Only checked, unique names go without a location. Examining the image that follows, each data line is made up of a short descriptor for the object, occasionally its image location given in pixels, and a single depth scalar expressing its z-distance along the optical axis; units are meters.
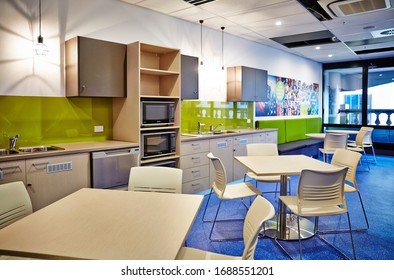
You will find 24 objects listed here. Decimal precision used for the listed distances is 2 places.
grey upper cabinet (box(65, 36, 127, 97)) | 3.53
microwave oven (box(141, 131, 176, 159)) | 4.03
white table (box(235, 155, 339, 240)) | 3.02
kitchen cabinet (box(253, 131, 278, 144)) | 6.06
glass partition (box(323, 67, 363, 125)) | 9.60
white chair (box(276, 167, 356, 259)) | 2.62
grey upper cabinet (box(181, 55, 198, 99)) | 4.76
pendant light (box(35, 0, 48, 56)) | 3.39
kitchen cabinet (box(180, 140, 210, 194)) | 4.54
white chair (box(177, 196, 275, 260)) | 1.43
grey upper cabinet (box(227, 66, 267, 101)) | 5.96
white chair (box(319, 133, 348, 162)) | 6.21
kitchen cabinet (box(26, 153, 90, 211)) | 3.01
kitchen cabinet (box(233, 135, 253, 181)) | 5.48
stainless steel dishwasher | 3.47
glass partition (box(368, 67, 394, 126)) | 9.12
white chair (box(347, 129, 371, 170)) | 7.01
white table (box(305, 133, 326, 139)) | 6.75
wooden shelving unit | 3.90
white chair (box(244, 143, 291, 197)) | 4.23
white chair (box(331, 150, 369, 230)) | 3.31
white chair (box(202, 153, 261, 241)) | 3.20
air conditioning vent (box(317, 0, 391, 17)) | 4.21
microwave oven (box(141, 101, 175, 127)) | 3.98
